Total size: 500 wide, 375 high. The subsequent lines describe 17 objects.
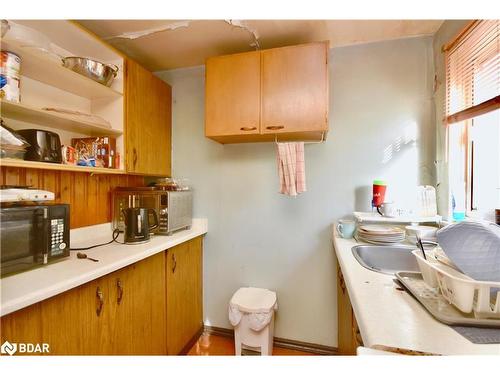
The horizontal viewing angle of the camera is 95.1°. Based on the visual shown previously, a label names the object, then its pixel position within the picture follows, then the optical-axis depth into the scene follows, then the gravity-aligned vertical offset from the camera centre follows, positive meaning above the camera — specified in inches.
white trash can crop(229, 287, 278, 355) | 61.8 -37.6
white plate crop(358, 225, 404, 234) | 53.3 -10.7
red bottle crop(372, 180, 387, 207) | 60.9 -1.9
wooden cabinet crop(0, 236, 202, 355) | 33.6 -24.7
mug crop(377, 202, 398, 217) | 59.7 -6.4
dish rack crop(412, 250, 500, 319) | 23.0 -11.3
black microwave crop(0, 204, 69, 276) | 35.3 -8.6
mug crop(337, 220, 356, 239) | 59.6 -11.5
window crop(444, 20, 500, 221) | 42.8 +14.4
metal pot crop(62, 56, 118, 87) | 50.6 +26.8
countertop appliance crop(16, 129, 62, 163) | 42.6 +7.5
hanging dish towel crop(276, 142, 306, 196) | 63.2 +4.9
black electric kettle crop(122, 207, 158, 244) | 55.9 -10.2
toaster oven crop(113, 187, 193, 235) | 64.4 -5.6
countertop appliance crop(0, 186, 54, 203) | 34.6 -1.7
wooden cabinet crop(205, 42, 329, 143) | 55.9 +23.5
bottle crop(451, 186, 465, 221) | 54.7 -3.8
